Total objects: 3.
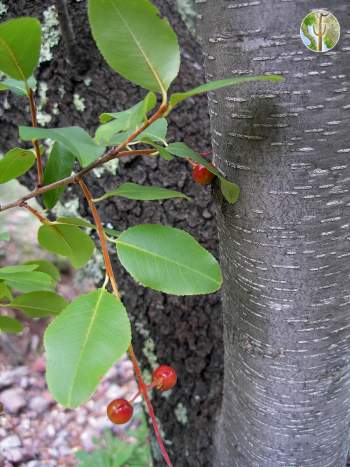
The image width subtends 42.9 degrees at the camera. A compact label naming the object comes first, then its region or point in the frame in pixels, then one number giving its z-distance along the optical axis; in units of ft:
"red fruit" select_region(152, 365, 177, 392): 0.64
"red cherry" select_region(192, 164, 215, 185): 0.62
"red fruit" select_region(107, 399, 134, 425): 0.65
